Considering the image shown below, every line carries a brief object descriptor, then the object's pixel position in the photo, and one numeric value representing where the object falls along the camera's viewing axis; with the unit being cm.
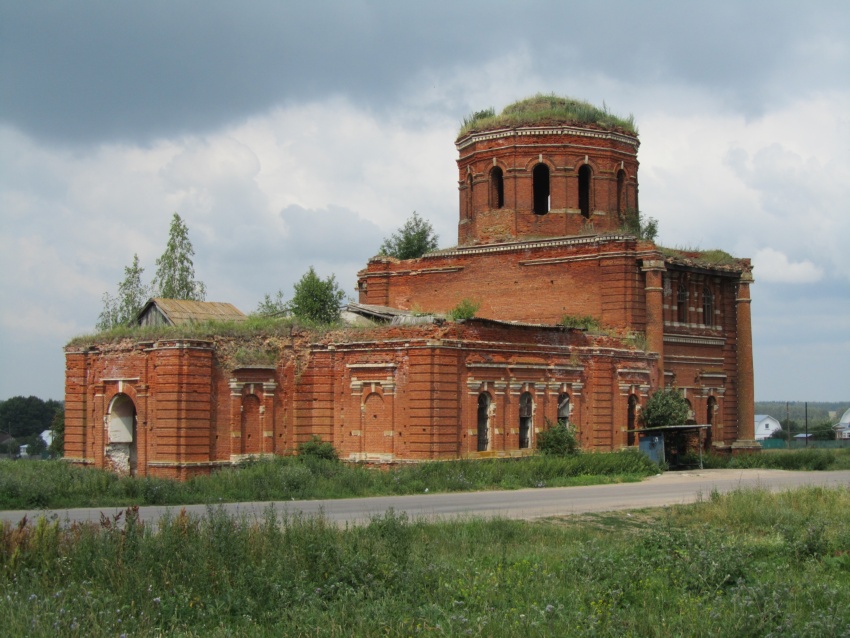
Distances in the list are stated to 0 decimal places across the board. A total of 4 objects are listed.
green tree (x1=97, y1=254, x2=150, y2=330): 5525
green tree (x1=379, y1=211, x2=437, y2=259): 5509
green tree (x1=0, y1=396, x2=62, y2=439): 10712
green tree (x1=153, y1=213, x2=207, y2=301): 5428
